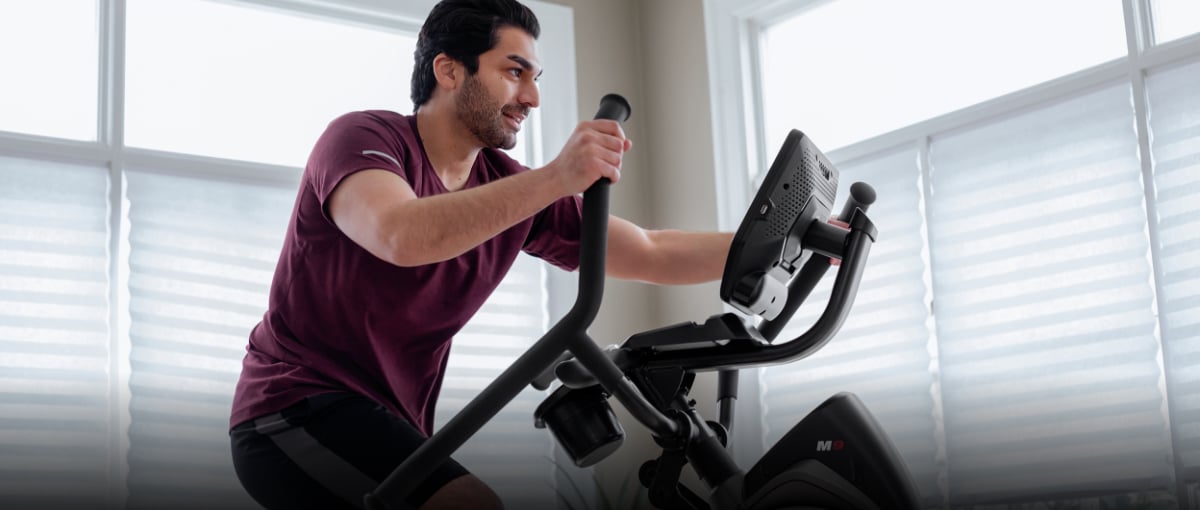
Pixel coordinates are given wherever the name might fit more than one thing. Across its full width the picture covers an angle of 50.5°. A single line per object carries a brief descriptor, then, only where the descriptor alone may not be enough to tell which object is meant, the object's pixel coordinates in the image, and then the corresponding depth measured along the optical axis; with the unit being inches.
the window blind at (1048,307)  120.0
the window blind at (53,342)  121.8
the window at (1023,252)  118.6
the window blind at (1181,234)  115.5
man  61.3
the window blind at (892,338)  136.3
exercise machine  55.2
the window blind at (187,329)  129.3
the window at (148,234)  124.4
